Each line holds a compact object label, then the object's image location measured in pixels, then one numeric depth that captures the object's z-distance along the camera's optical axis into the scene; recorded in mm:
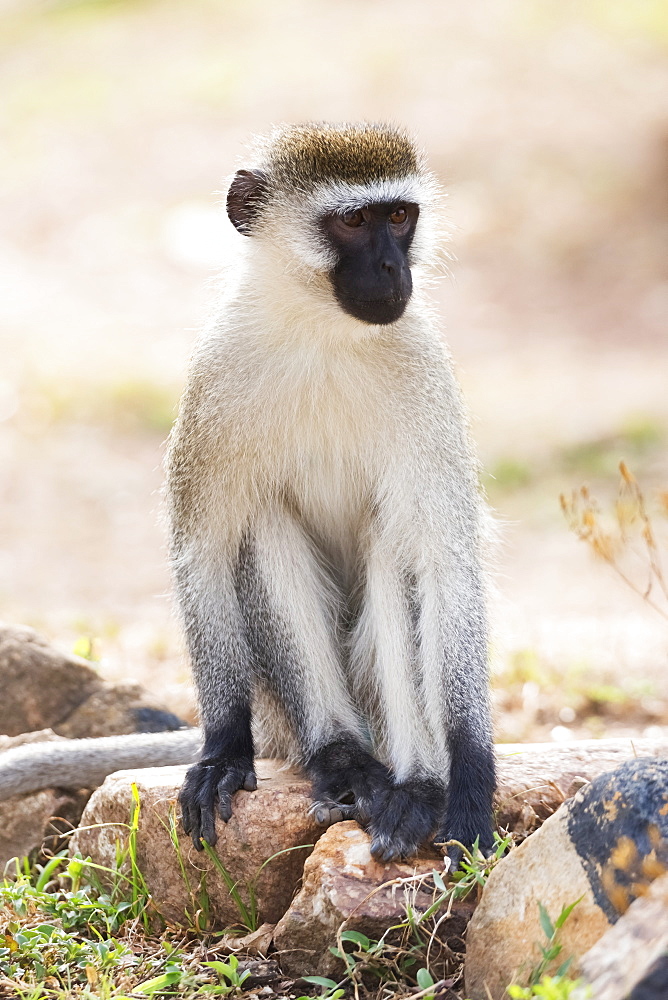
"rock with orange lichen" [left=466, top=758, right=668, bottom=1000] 5422
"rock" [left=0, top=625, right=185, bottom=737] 9906
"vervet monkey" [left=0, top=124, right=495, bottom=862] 7762
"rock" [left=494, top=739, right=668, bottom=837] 7586
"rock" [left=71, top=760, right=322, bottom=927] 7203
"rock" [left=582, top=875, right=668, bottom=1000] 4526
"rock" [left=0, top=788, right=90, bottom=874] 8586
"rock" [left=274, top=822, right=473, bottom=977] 6434
